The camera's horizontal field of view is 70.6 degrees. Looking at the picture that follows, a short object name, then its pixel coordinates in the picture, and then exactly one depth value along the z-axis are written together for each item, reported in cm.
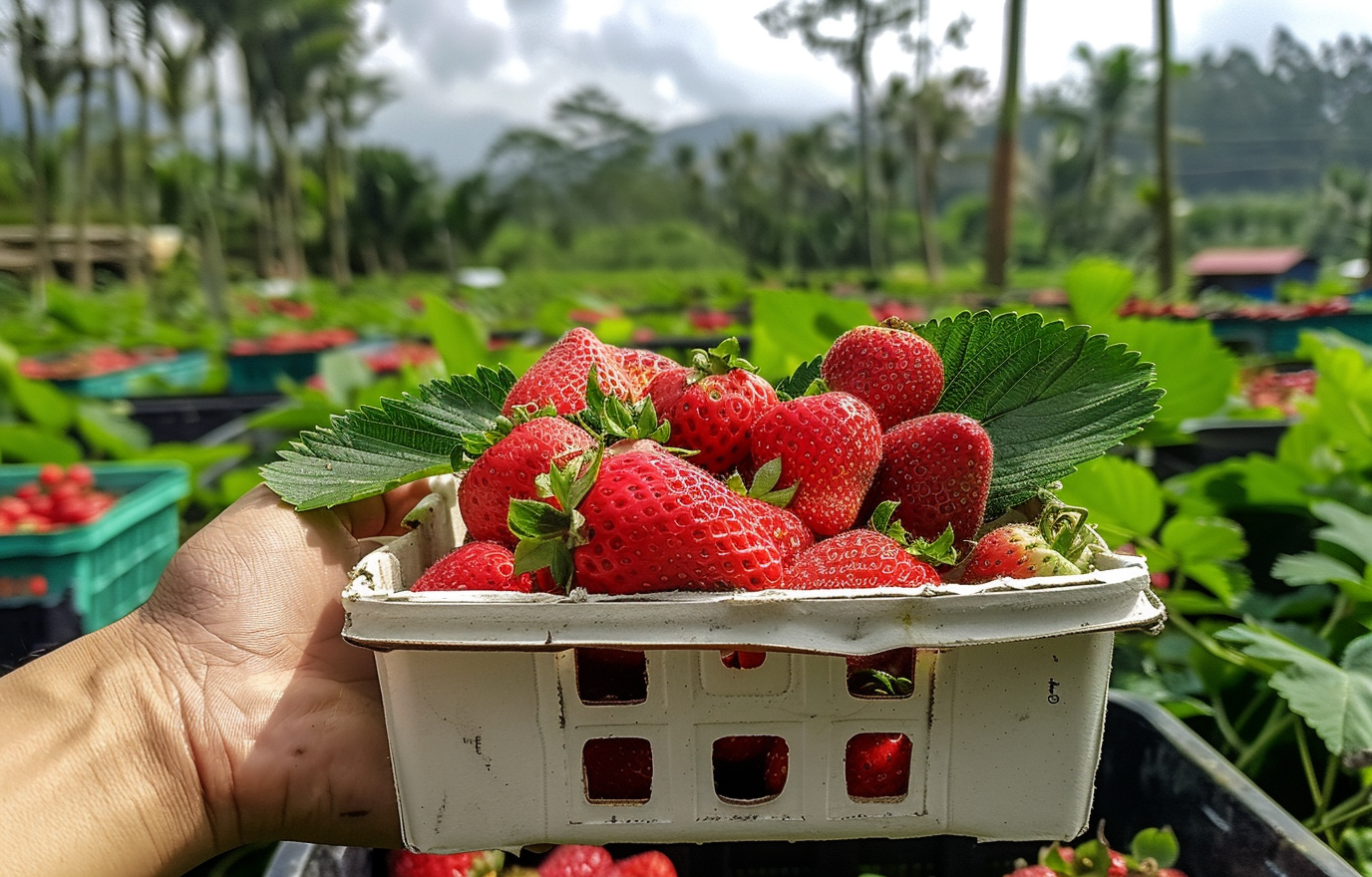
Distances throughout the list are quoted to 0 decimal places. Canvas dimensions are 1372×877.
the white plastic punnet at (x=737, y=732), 20
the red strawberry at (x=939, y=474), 23
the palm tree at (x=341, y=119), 1873
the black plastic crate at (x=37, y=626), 53
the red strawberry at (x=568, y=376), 26
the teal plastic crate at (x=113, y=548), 53
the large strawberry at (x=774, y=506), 22
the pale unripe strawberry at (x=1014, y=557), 20
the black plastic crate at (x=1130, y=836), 28
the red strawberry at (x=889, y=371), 25
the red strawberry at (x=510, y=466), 22
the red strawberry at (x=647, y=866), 35
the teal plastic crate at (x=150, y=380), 310
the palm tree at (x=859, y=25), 1823
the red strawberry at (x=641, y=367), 29
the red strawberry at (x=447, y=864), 35
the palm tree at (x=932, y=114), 2140
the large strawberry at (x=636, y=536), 19
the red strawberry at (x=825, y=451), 22
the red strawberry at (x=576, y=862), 35
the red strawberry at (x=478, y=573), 21
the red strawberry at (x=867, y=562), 20
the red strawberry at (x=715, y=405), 23
